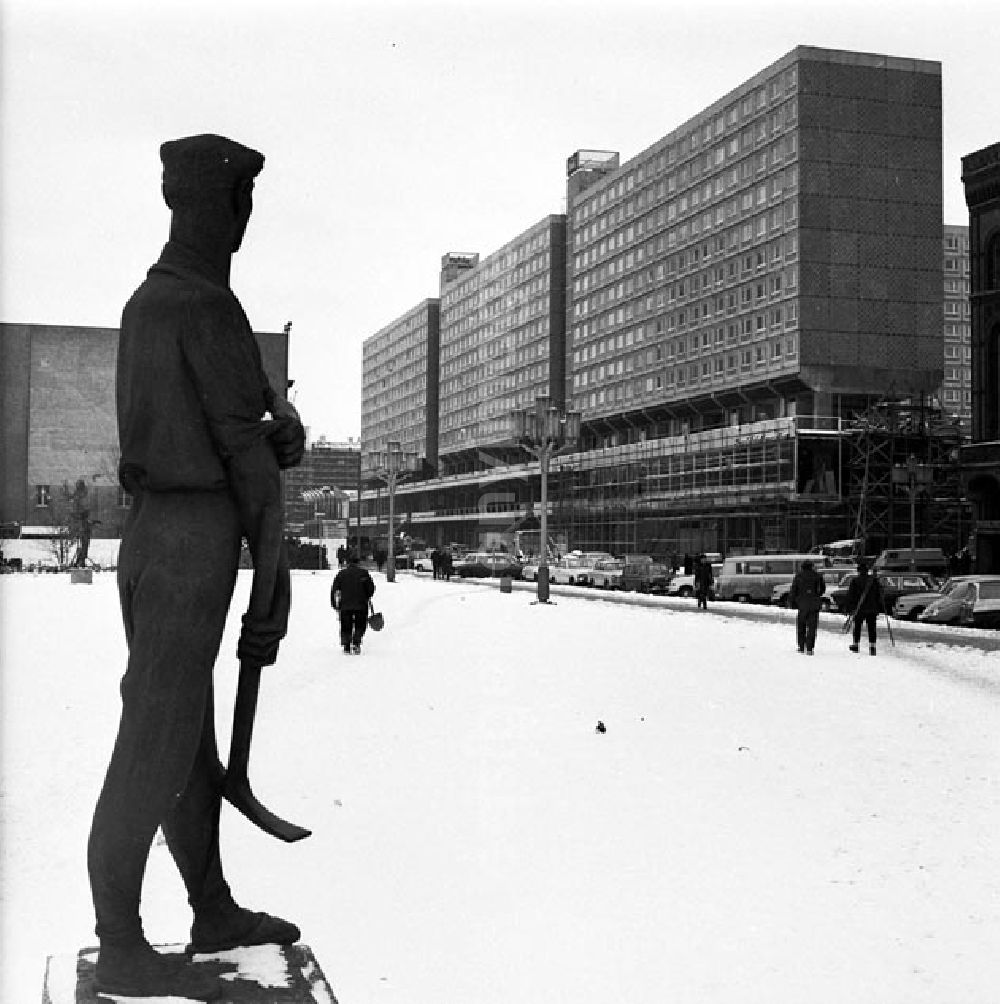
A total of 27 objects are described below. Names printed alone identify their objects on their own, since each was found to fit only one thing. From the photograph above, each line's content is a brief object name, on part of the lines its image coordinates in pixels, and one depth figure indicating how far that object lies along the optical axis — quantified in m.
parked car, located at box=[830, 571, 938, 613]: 35.97
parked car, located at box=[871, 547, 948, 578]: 43.69
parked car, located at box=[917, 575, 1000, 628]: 30.05
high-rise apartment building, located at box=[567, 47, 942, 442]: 73.25
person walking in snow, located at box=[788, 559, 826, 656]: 20.92
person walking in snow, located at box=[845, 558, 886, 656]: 21.47
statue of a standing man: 3.85
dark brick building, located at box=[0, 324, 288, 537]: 82.31
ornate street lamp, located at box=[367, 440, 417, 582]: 62.88
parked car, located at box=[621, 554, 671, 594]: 49.59
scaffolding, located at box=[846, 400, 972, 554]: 60.56
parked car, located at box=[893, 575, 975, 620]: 32.44
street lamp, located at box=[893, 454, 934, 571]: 57.88
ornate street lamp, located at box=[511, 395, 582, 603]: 39.72
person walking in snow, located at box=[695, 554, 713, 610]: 34.75
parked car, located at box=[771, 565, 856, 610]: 36.82
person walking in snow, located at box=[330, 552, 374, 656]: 18.83
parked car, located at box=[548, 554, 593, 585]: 56.53
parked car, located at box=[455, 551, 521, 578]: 64.06
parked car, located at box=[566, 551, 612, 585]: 55.94
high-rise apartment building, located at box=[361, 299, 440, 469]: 156.50
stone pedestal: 3.78
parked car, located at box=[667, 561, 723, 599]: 46.94
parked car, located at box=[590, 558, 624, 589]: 53.06
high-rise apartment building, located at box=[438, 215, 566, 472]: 116.25
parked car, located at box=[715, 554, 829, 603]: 41.78
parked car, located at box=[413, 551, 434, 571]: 78.19
